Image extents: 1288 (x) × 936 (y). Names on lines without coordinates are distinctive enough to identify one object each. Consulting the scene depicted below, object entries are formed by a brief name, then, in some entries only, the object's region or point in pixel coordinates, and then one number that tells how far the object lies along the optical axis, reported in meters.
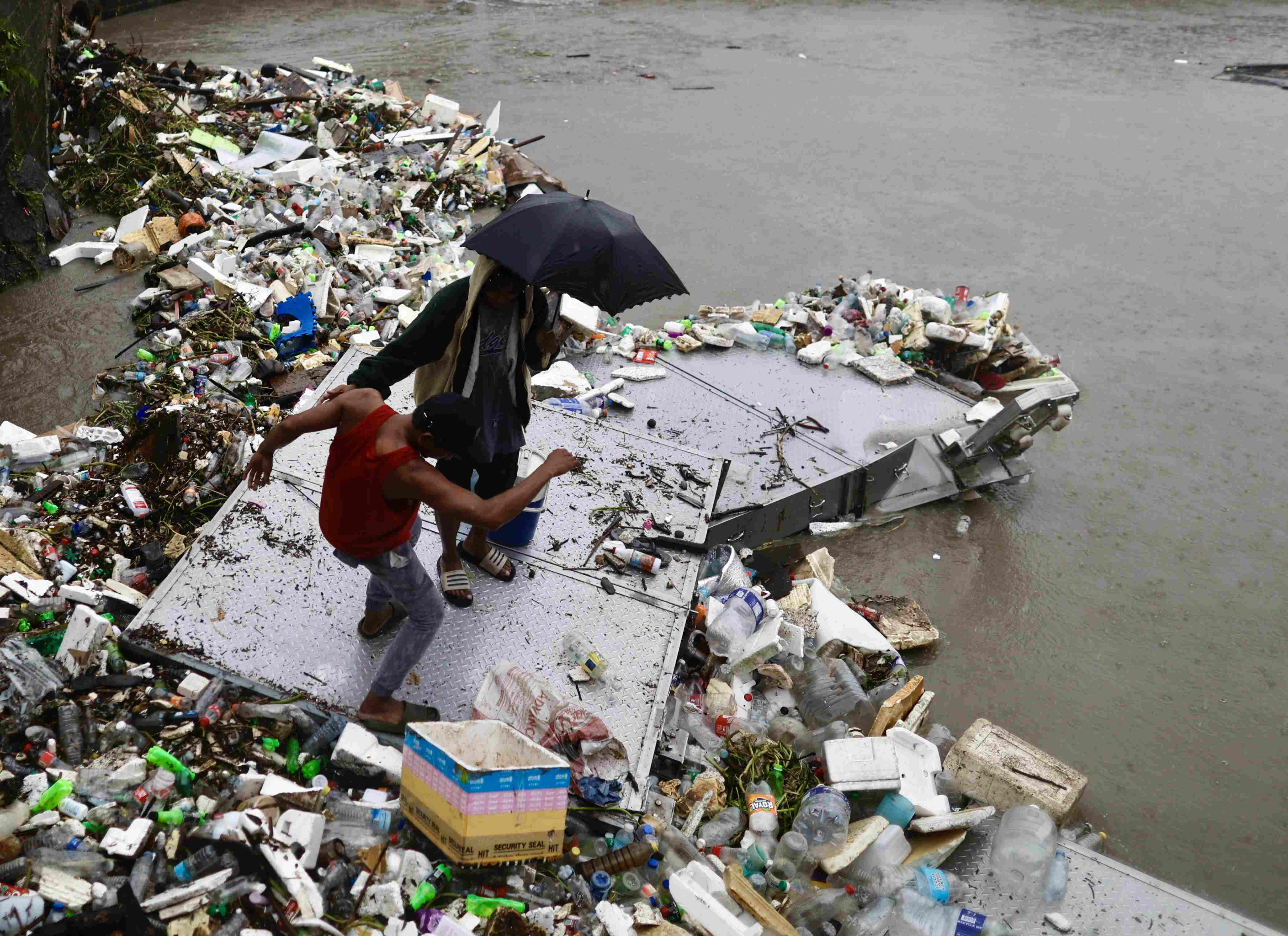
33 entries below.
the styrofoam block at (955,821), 3.33
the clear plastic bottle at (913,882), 3.10
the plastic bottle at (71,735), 2.70
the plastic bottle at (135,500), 3.88
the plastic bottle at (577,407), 4.83
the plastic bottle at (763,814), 3.23
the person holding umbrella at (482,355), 2.98
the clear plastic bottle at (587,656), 3.28
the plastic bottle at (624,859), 2.80
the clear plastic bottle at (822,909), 3.02
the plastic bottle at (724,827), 3.19
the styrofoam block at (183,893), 2.32
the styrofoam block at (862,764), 3.37
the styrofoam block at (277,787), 2.69
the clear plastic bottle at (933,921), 2.94
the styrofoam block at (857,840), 3.12
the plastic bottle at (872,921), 2.95
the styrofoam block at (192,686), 2.92
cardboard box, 2.44
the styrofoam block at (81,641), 2.96
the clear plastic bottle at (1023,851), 3.19
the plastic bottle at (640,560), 3.72
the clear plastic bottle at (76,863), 2.37
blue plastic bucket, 3.63
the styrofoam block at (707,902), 2.65
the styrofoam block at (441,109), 8.88
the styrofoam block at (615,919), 2.61
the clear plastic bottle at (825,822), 3.22
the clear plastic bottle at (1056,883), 3.15
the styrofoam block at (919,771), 3.46
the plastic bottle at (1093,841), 3.54
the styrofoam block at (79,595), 3.23
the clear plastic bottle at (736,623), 3.80
